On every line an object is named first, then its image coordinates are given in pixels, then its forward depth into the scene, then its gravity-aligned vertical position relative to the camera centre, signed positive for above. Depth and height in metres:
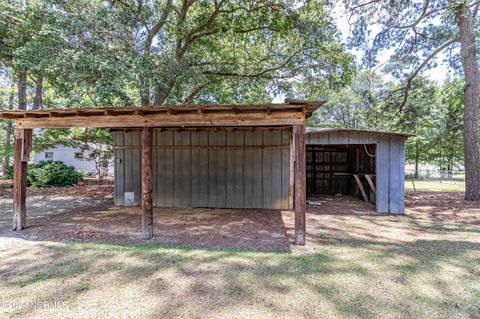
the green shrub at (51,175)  12.19 -0.63
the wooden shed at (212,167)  7.64 -0.18
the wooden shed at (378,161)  6.99 -0.01
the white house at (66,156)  20.14 +0.35
